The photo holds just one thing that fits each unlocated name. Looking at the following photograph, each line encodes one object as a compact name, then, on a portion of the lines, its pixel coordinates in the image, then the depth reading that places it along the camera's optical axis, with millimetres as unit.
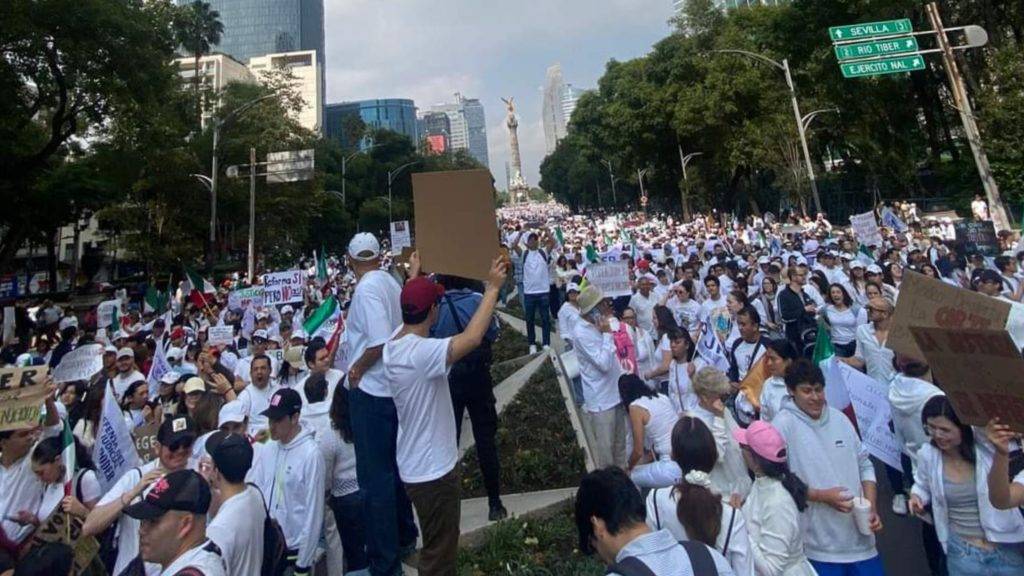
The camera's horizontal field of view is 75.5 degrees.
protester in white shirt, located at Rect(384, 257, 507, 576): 3277
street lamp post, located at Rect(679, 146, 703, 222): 41947
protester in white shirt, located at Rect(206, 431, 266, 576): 2887
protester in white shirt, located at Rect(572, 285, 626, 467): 5527
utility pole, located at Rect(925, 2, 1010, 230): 15141
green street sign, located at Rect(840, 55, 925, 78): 14320
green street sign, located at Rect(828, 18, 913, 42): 14344
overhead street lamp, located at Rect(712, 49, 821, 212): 21688
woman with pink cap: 2900
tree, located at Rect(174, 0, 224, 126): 48688
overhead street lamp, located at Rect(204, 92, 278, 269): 23578
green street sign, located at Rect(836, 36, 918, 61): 14445
